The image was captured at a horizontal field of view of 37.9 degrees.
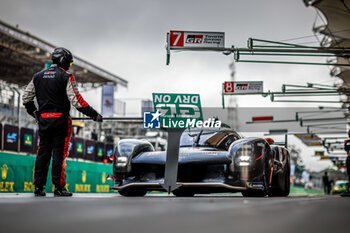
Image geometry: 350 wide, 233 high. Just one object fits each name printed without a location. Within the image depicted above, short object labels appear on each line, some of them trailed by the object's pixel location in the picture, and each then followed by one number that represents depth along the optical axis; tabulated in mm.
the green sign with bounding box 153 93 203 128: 7031
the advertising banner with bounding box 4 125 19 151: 17484
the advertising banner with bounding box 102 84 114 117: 33625
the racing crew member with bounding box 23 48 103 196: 5887
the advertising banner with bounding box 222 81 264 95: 22312
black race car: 7289
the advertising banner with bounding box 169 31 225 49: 17203
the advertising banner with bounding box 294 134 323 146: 41281
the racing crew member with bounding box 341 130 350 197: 9856
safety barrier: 11673
